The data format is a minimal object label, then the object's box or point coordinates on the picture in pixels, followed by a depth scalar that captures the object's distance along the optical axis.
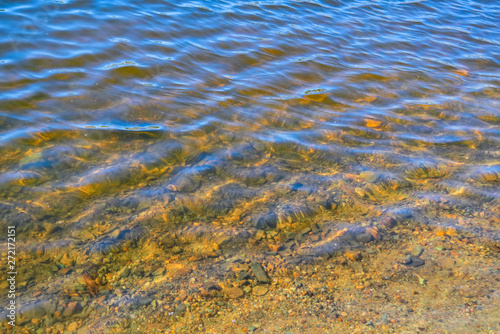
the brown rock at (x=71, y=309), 2.71
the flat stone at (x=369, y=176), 4.47
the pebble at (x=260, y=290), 2.98
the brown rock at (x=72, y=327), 2.60
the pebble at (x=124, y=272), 3.09
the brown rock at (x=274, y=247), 3.45
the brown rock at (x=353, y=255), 3.36
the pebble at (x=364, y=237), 3.57
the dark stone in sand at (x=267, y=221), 3.73
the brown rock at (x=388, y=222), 3.75
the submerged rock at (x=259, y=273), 3.10
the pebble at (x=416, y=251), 3.38
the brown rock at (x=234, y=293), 2.96
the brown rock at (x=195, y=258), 3.30
